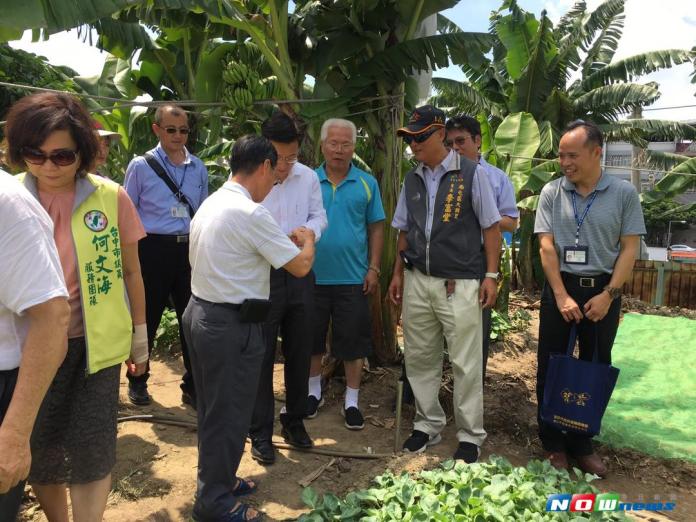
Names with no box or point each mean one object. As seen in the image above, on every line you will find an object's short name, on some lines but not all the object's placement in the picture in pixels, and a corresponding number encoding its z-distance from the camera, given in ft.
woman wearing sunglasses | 6.74
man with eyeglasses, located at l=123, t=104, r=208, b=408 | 12.48
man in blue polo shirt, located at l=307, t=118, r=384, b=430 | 12.48
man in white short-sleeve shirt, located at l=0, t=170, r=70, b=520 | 4.62
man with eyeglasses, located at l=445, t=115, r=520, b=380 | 13.10
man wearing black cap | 10.71
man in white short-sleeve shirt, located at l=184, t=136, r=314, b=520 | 7.97
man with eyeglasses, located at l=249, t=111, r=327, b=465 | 10.45
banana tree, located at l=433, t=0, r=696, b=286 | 32.83
